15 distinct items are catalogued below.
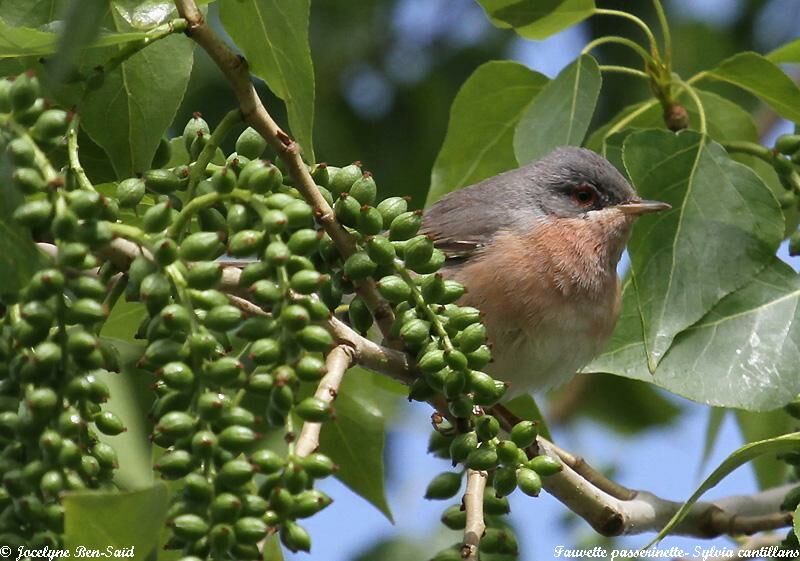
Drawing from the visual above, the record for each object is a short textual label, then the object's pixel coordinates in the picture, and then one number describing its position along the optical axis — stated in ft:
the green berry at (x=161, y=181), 16.34
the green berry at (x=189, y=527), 12.13
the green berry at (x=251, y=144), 16.85
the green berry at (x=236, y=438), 12.36
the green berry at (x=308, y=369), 13.16
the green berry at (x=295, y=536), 12.90
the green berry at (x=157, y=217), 14.02
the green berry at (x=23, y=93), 13.84
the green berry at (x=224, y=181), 14.60
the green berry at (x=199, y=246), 13.53
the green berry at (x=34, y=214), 13.21
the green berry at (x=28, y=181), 13.38
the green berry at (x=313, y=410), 13.69
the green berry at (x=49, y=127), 13.87
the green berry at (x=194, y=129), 16.99
